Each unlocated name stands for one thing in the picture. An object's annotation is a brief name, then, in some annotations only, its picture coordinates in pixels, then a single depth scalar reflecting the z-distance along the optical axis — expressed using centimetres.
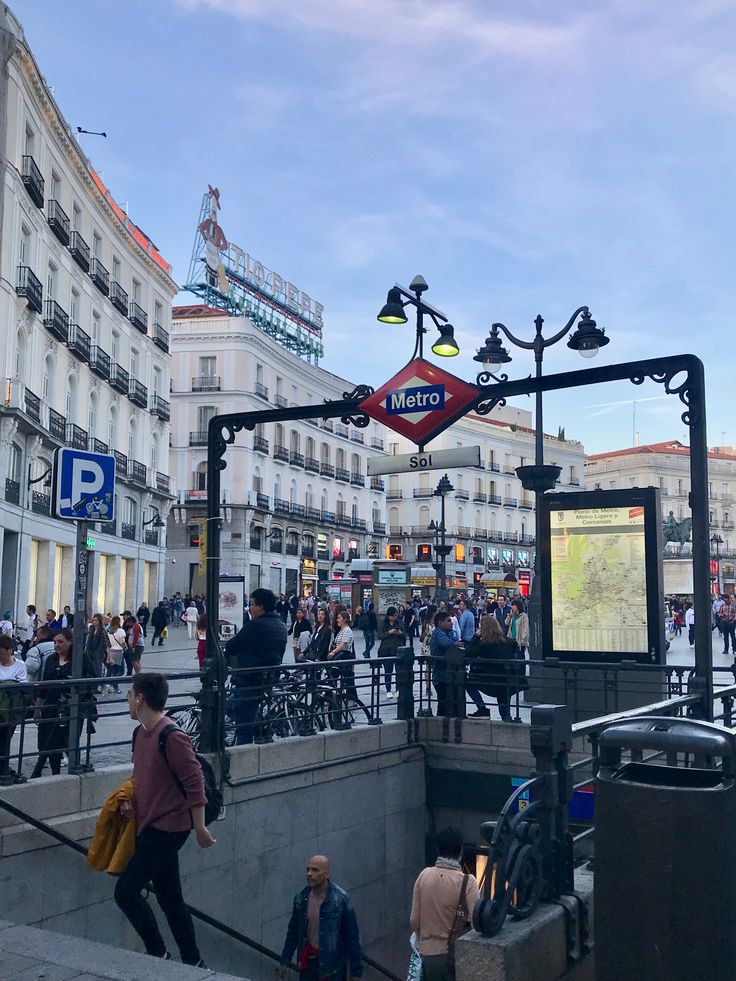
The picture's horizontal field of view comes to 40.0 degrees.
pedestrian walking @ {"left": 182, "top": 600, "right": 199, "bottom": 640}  3521
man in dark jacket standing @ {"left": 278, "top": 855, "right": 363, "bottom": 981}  809
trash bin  399
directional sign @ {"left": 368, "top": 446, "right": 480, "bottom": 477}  879
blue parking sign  767
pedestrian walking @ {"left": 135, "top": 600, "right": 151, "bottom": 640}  3649
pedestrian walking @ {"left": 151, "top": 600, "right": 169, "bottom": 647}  3262
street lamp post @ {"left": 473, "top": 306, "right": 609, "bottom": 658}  1645
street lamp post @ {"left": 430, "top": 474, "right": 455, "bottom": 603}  3617
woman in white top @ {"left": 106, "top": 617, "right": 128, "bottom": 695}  2038
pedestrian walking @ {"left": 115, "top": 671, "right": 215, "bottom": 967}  560
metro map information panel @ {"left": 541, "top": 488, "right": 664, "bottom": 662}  1253
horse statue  6488
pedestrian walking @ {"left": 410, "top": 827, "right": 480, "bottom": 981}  638
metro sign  895
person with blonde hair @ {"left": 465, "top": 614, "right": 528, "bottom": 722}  1356
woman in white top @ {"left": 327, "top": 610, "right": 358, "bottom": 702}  1536
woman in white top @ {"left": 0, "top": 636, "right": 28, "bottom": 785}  762
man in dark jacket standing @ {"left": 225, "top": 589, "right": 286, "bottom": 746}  1073
